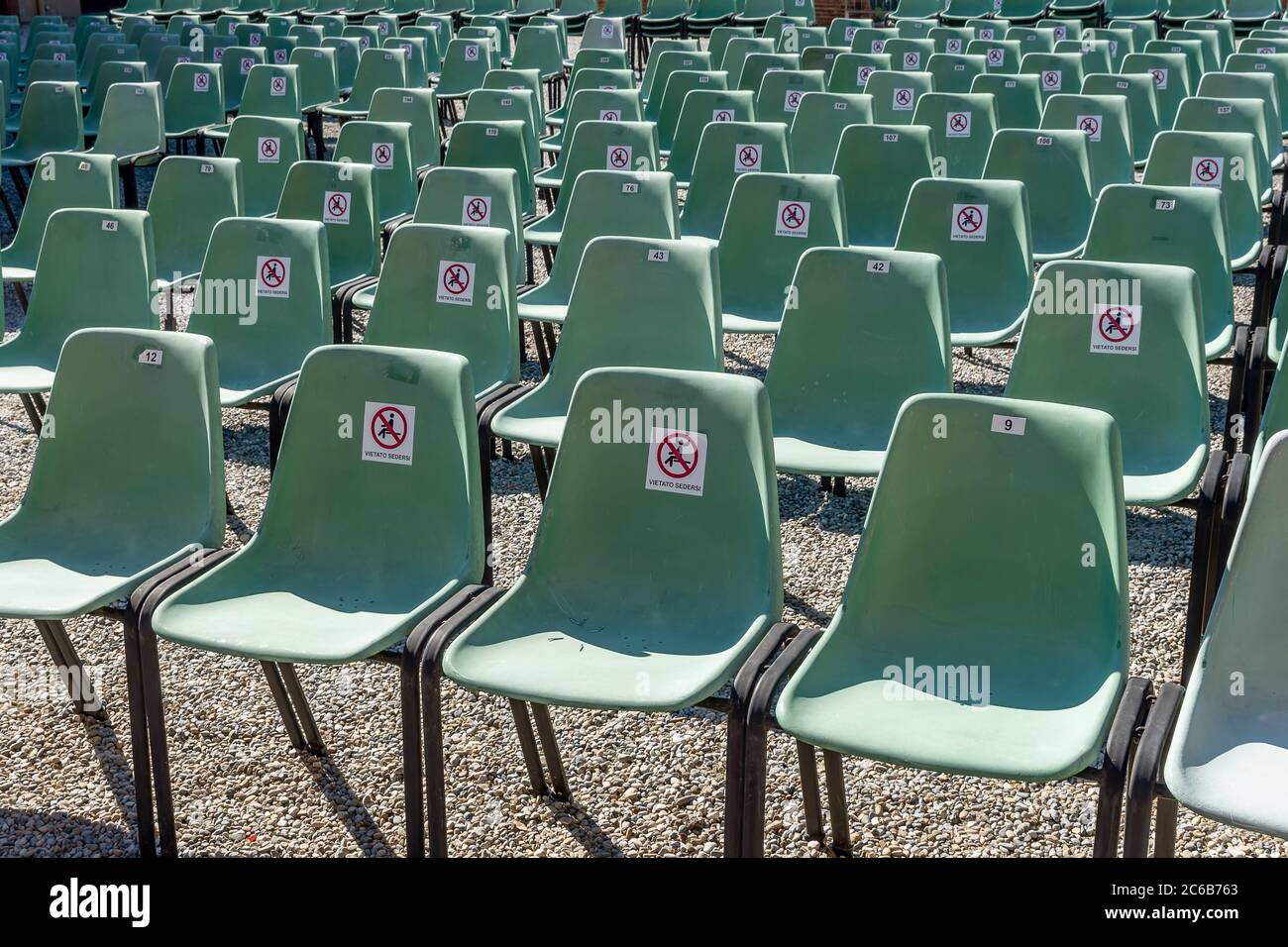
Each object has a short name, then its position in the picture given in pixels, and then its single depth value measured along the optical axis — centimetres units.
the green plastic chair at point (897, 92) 713
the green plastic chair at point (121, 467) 316
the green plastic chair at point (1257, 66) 744
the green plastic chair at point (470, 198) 507
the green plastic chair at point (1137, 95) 683
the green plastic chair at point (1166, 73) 757
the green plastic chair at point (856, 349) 368
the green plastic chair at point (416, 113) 699
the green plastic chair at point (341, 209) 531
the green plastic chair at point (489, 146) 629
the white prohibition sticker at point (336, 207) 533
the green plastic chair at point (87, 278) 460
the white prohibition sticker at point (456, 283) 415
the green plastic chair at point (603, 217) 486
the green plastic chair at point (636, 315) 394
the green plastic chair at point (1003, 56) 804
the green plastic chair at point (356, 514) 291
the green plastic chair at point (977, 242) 466
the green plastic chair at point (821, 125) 657
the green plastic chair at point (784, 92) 730
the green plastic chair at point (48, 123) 770
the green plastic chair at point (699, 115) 679
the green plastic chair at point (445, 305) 413
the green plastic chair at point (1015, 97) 703
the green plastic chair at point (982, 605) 241
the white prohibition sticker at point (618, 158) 598
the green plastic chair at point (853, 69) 777
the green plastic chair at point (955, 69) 771
